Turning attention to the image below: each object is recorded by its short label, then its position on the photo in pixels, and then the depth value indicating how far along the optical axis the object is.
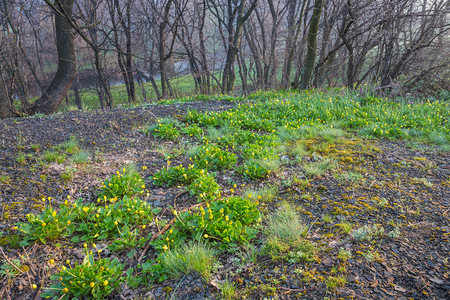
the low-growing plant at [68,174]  3.28
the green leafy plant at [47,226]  2.27
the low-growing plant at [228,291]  1.79
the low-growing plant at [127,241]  2.29
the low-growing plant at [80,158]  3.69
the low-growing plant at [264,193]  2.97
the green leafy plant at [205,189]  2.94
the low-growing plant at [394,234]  2.21
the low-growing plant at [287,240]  2.10
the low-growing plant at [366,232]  2.21
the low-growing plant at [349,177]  3.24
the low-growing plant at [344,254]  2.01
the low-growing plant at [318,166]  3.45
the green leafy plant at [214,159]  3.79
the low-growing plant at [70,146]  3.89
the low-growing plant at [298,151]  4.06
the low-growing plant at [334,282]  1.80
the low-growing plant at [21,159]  3.40
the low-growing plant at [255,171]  3.47
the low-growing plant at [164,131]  4.87
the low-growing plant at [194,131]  5.03
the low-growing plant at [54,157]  3.58
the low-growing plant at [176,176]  3.40
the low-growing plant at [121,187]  3.00
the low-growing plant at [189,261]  2.00
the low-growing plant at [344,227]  2.34
